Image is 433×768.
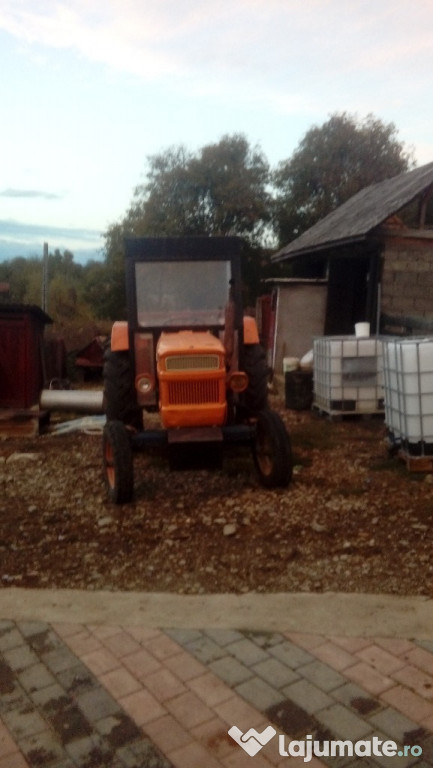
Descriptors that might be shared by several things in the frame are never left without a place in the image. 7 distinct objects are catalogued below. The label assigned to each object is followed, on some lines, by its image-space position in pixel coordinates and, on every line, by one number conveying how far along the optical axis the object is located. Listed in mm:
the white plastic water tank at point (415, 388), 6422
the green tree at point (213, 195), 32125
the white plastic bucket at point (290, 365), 10495
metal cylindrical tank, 10203
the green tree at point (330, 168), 32625
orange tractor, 6000
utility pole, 29300
